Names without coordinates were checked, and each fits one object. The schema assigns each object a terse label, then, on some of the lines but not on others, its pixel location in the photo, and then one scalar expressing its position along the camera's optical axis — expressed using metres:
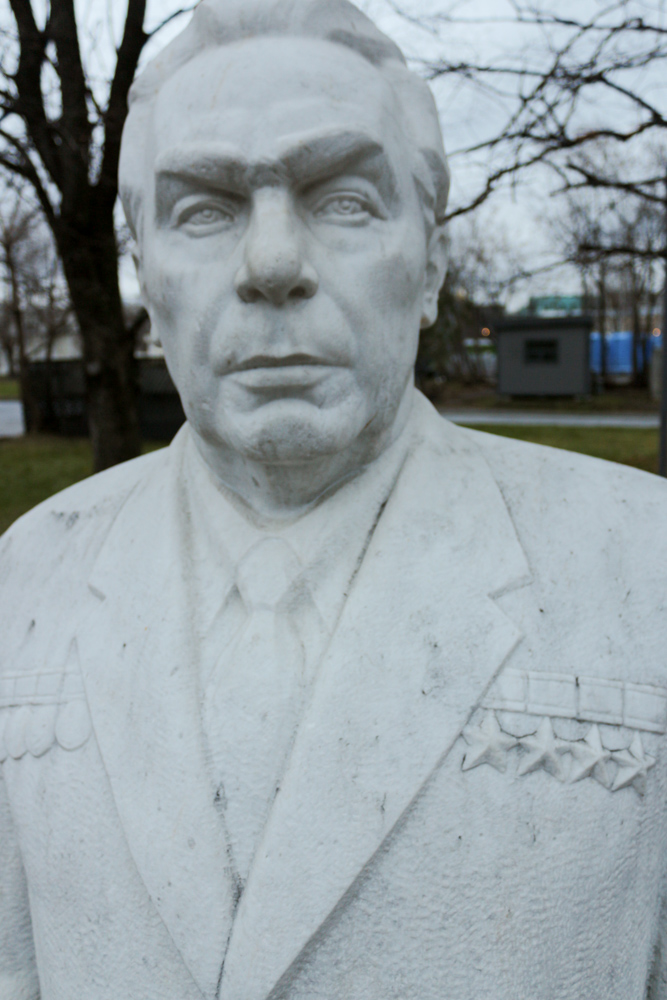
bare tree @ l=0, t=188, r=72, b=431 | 16.05
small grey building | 24.41
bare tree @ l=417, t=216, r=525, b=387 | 21.17
